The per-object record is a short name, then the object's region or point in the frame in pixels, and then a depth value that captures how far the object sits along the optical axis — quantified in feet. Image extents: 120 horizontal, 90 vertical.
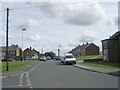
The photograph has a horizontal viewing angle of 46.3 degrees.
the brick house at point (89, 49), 218.89
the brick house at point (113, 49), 91.56
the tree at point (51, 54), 235.32
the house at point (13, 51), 226.25
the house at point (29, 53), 246.95
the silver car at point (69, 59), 79.62
